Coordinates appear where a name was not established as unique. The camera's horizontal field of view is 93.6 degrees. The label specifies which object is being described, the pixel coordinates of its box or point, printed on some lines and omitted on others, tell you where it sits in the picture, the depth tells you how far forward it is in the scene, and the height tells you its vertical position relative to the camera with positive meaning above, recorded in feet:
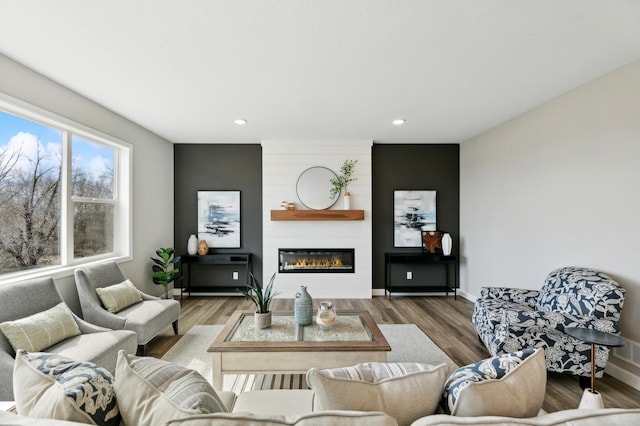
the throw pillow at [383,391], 2.91 -1.77
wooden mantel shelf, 16.06 -0.04
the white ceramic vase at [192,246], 16.14 -1.76
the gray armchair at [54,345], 6.02 -3.05
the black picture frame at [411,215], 17.01 -0.09
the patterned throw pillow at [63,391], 2.64 -1.66
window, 8.21 +0.68
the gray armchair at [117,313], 8.87 -3.14
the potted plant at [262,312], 7.94 -2.65
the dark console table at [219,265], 15.85 -2.89
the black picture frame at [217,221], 16.84 -0.44
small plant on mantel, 16.34 +1.88
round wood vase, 16.24 -1.88
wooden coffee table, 6.79 -3.13
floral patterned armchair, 7.57 -2.84
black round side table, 5.71 -2.49
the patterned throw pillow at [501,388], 2.85 -1.73
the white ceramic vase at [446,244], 15.93 -1.63
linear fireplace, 16.52 -2.61
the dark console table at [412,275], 16.16 -3.51
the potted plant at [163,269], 13.67 -2.64
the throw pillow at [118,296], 9.34 -2.69
